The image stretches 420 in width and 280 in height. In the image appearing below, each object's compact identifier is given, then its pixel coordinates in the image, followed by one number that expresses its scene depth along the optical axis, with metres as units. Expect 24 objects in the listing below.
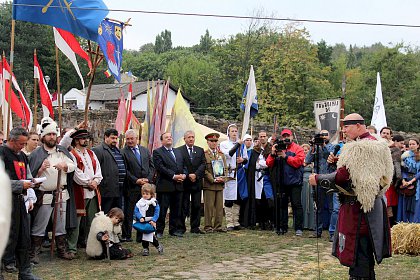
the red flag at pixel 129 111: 13.14
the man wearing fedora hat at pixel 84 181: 8.68
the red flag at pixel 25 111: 11.05
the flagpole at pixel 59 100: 9.16
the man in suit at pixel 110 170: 9.37
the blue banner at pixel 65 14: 9.23
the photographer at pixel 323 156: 10.39
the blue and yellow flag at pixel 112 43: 10.01
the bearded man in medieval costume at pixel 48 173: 8.01
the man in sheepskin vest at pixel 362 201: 5.70
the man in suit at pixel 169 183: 10.63
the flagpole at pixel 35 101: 10.79
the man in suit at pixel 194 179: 11.05
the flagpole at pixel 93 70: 9.27
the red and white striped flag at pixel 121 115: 13.85
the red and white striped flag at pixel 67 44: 10.10
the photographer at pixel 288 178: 10.97
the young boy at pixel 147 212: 8.78
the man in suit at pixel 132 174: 10.00
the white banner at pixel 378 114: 15.14
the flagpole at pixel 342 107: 9.97
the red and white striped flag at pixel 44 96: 10.77
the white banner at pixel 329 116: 10.66
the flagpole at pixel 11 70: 8.35
